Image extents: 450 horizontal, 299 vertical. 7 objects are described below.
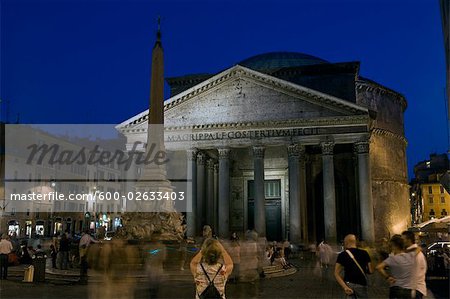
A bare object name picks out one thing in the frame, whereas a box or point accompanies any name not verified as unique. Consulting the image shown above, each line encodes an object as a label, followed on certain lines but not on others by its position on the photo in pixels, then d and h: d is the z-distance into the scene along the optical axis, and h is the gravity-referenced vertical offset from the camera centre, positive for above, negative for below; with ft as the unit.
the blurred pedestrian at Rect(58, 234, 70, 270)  47.44 -5.24
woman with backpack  17.38 -2.72
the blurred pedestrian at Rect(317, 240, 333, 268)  50.52 -5.97
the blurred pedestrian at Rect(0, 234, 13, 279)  43.73 -5.02
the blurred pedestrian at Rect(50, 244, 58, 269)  50.88 -5.92
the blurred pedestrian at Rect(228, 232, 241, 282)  35.88 -4.39
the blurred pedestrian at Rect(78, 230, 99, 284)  37.68 -5.18
